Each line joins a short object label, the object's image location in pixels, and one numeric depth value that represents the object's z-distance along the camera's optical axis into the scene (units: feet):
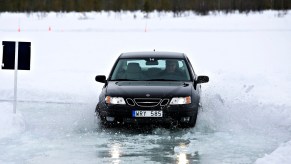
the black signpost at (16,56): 68.33
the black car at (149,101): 62.59
